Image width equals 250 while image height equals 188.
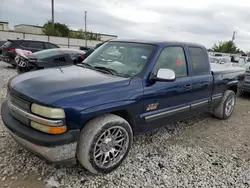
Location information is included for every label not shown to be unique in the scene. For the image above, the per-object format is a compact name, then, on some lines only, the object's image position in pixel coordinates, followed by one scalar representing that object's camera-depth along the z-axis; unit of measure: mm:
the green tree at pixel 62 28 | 43153
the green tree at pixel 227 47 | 54344
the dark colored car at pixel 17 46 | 10285
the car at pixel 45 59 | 6070
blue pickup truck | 2244
